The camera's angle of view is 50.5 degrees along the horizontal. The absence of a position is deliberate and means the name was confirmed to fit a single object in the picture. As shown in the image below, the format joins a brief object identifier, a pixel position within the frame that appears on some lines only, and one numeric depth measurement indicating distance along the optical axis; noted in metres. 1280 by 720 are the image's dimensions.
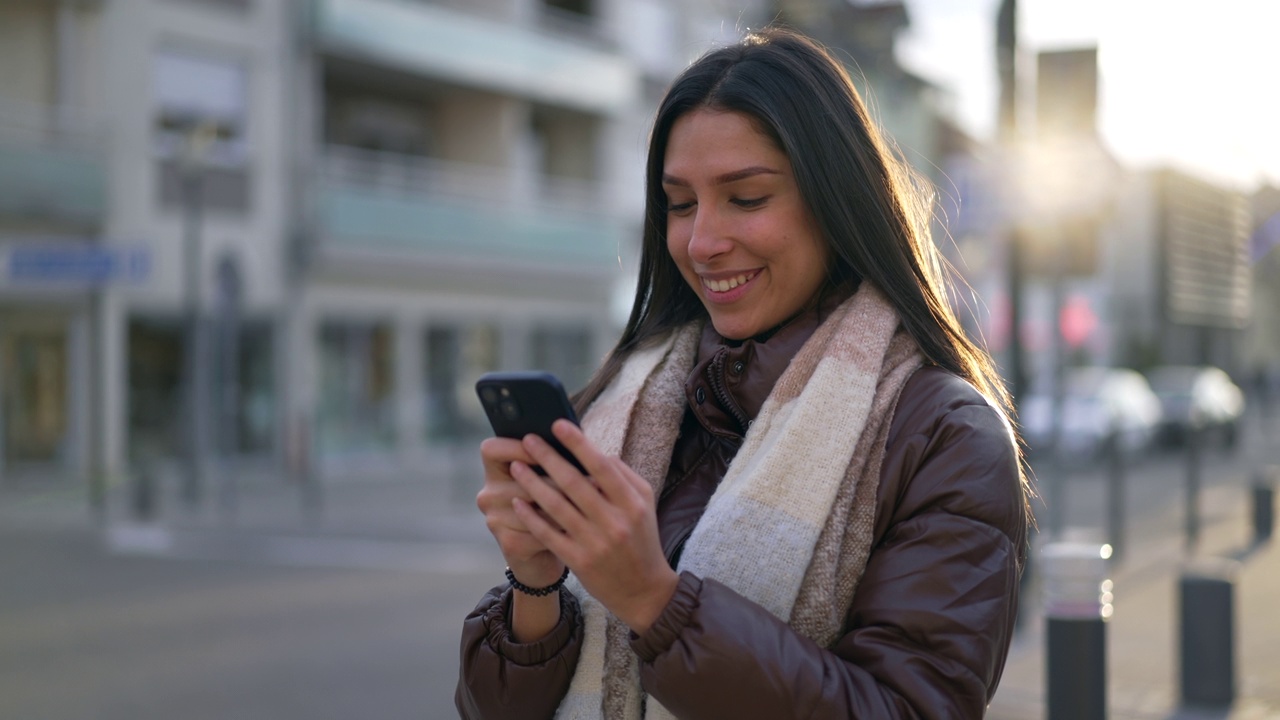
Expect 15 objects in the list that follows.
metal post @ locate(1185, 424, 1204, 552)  12.91
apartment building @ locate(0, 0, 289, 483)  19.89
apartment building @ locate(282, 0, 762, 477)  23.86
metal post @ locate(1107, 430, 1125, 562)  12.11
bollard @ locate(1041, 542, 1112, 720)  4.08
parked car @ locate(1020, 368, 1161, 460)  25.86
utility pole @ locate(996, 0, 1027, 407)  9.03
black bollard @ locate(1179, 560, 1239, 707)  6.37
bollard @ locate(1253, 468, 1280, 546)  12.82
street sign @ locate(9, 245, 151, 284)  15.52
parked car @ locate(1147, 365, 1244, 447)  30.05
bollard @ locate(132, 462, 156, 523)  16.45
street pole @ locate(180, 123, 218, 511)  17.89
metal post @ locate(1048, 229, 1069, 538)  9.97
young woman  1.63
